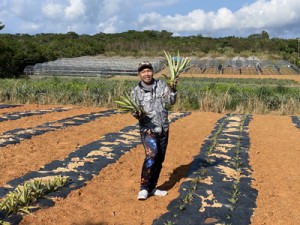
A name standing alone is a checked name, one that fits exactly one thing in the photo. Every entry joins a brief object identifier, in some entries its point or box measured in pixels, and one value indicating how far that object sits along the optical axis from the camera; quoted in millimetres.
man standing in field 4312
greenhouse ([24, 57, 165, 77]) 33688
